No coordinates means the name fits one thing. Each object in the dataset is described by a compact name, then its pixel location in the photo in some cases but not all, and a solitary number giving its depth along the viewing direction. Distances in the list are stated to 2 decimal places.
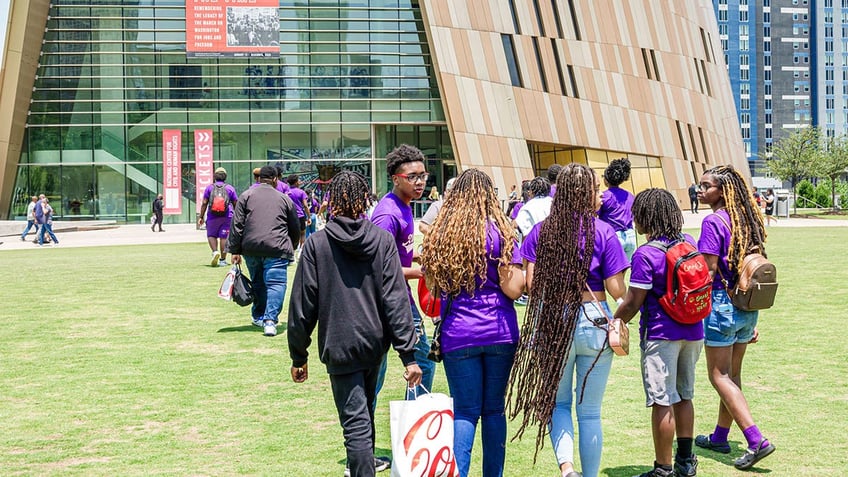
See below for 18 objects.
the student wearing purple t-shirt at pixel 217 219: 15.78
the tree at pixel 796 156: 64.06
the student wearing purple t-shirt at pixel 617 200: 10.59
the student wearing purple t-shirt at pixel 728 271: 5.81
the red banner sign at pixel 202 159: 47.81
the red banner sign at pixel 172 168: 47.66
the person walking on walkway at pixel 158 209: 42.84
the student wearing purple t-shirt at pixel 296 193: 18.39
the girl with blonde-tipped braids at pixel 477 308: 4.96
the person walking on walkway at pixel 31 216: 36.56
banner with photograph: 47.06
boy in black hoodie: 4.91
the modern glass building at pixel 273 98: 47.50
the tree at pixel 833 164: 62.91
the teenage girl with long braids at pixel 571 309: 5.06
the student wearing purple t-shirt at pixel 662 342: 5.30
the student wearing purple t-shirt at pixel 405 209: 6.12
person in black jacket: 10.30
